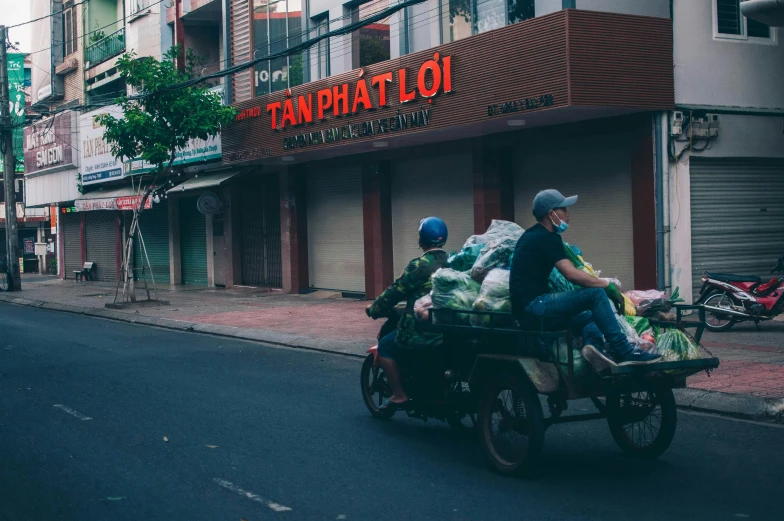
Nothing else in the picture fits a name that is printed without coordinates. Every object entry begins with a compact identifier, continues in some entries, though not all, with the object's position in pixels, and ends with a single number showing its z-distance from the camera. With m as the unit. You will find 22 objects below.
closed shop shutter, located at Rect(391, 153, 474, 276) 17.78
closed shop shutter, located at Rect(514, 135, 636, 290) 14.70
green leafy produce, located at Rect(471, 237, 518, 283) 6.31
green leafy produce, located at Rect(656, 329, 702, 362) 5.49
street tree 19.61
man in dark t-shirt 5.36
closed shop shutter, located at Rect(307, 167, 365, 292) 20.84
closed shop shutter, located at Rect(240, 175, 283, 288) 23.72
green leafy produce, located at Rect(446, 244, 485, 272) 6.77
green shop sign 36.08
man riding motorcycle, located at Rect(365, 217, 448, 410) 6.81
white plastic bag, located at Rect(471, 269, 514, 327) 6.07
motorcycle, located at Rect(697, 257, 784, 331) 12.28
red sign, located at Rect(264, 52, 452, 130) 15.68
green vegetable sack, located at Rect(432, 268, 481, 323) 6.34
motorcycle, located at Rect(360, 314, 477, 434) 6.54
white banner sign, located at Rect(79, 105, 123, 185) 29.14
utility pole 27.84
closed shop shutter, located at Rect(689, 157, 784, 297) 14.23
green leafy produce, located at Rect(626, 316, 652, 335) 5.72
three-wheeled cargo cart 5.52
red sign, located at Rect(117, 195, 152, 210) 21.27
